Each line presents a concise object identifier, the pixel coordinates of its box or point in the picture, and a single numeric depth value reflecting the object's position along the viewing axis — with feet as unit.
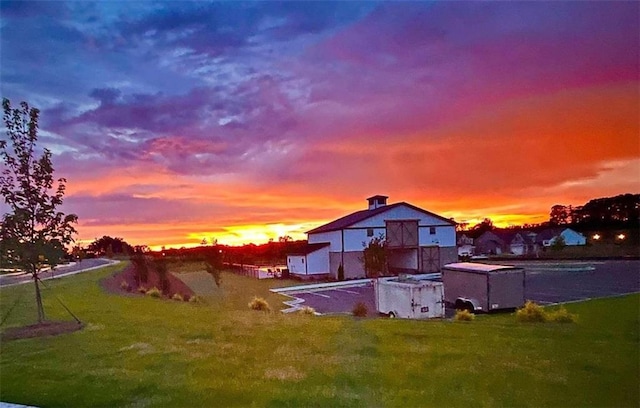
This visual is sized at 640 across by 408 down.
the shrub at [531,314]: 32.42
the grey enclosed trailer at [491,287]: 37.42
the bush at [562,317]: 31.52
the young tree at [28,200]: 34.32
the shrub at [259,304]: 42.66
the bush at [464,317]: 34.41
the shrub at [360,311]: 38.86
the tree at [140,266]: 53.93
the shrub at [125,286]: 60.91
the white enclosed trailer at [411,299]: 36.94
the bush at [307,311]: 38.45
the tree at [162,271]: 52.21
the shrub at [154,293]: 53.16
